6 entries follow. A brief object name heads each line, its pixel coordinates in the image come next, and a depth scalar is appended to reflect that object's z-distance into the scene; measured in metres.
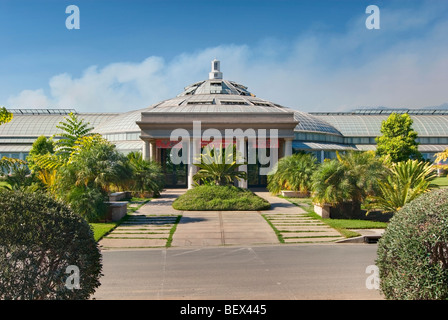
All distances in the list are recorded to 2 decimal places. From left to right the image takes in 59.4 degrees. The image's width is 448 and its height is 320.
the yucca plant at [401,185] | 19.38
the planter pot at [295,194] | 32.09
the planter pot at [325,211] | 21.28
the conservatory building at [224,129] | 40.44
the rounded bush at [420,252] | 6.37
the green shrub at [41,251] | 5.77
